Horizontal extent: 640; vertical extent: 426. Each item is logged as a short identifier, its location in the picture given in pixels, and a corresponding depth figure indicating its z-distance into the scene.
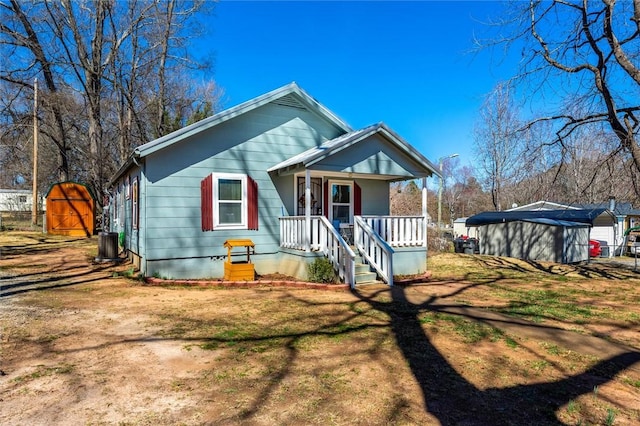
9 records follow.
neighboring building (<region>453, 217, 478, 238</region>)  34.99
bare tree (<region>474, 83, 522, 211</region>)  25.24
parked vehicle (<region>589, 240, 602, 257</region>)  22.23
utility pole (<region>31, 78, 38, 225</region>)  20.17
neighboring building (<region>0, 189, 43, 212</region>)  43.69
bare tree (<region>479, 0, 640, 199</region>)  7.43
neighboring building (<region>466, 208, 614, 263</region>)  18.92
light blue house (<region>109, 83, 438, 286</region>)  9.15
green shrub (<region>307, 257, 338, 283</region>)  8.89
